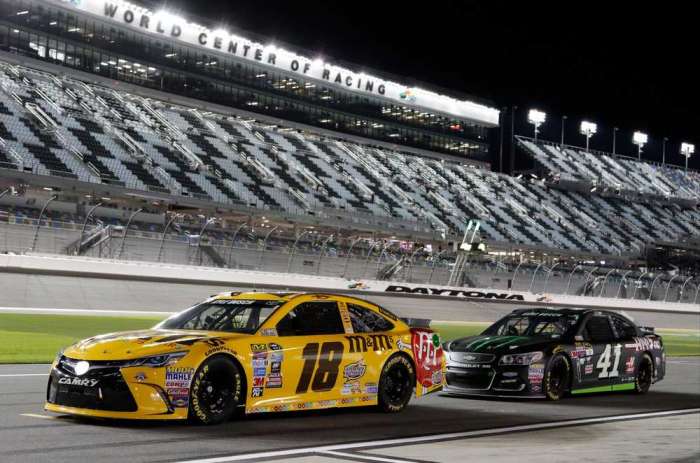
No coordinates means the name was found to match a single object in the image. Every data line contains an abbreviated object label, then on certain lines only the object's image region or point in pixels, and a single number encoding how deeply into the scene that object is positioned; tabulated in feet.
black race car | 43.16
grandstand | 116.57
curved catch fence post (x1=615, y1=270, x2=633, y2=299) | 157.38
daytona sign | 129.70
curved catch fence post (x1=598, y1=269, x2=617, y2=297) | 151.94
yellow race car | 27.96
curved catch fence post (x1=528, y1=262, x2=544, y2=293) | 147.77
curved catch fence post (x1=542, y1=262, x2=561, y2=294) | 148.97
